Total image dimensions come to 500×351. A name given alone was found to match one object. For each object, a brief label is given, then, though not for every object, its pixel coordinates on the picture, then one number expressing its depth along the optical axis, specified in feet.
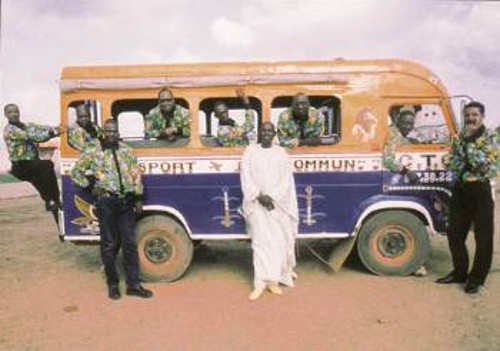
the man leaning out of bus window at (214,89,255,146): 24.68
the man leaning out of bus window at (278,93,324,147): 24.38
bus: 24.50
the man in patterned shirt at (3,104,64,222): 24.99
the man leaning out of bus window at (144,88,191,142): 24.08
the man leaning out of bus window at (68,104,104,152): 24.38
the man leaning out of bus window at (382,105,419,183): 24.09
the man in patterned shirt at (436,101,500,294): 21.76
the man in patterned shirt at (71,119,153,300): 22.44
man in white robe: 22.74
